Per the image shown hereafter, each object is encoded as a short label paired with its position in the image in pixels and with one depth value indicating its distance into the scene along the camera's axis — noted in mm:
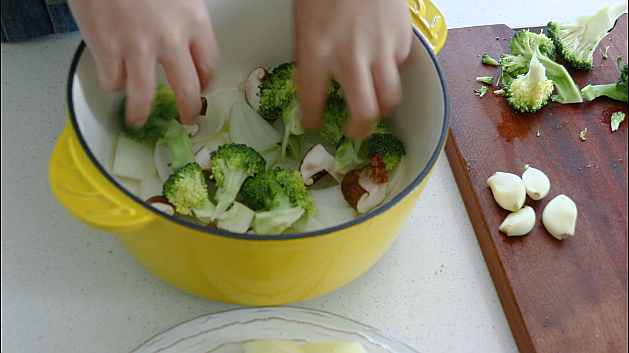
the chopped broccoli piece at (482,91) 825
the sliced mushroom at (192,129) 704
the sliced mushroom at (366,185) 637
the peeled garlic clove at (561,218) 666
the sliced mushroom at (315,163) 664
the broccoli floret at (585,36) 824
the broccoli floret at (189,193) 580
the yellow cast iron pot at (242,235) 461
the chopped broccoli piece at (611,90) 776
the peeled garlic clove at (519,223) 675
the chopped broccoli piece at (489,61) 862
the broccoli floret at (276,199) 592
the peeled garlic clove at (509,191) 695
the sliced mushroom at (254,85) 743
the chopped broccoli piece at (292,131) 688
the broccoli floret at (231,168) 621
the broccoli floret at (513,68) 831
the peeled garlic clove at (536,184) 700
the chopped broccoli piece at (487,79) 839
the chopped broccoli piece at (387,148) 662
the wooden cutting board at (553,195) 612
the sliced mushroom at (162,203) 569
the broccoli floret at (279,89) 698
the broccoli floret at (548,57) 803
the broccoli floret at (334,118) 663
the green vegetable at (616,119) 749
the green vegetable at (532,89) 774
